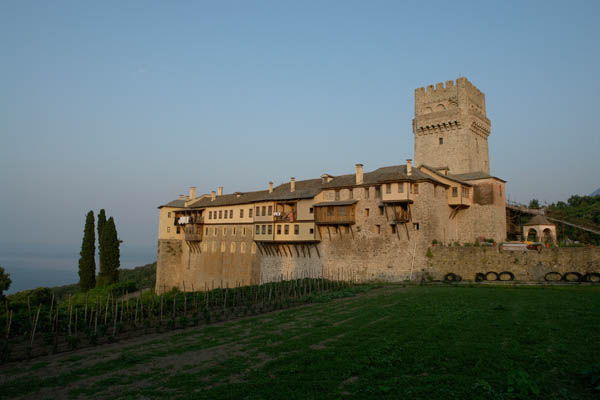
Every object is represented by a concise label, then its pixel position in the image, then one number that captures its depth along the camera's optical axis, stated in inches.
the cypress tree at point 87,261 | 1863.9
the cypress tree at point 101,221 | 2030.8
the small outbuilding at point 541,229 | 1502.2
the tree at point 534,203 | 2591.5
